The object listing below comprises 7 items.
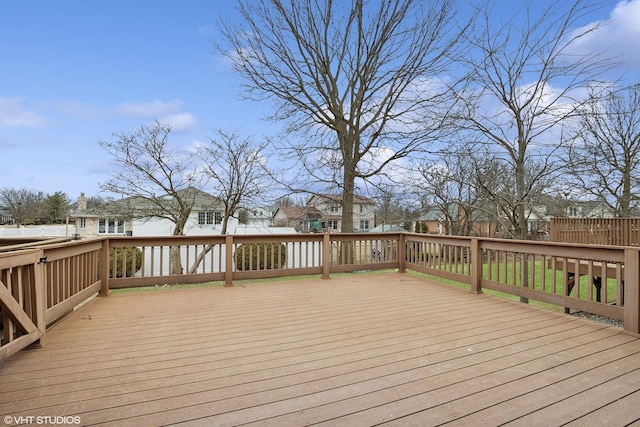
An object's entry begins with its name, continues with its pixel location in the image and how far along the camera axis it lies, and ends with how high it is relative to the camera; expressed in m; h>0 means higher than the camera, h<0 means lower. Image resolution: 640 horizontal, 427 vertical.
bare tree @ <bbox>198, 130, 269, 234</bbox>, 11.30 +1.65
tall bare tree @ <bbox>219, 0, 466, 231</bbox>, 8.16 +3.65
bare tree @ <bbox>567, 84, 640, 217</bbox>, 9.02 +1.85
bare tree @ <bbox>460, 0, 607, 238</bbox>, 7.04 +2.93
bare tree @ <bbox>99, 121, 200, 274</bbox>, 10.62 +1.40
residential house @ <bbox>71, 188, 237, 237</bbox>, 11.56 -0.08
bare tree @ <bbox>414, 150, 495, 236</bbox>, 9.21 +1.03
